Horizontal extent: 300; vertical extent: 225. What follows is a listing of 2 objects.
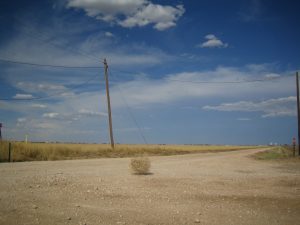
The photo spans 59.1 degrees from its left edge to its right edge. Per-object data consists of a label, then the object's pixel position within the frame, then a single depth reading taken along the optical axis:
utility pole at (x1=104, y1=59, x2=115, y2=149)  27.23
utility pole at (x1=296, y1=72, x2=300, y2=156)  25.77
